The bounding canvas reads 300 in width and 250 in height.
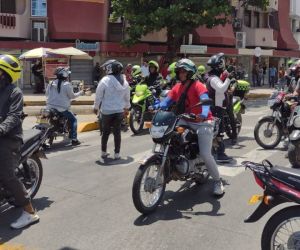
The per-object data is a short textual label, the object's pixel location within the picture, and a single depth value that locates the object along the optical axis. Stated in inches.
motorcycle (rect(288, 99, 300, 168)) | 281.6
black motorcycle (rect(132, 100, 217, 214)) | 209.6
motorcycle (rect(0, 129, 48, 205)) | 214.8
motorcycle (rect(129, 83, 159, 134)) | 460.4
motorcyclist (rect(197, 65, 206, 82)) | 493.1
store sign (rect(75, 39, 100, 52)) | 986.7
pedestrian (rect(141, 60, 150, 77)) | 814.0
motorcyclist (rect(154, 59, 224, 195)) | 230.2
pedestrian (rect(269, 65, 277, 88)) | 1318.9
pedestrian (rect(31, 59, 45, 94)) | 890.1
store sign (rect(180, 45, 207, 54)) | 973.2
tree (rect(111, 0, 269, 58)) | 833.5
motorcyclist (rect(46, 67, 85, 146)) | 389.4
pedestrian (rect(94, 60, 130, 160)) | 328.2
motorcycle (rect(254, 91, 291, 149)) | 364.2
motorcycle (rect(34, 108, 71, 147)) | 387.3
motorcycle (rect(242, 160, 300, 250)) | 142.9
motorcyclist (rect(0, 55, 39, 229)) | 189.0
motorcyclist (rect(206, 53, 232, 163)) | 295.9
